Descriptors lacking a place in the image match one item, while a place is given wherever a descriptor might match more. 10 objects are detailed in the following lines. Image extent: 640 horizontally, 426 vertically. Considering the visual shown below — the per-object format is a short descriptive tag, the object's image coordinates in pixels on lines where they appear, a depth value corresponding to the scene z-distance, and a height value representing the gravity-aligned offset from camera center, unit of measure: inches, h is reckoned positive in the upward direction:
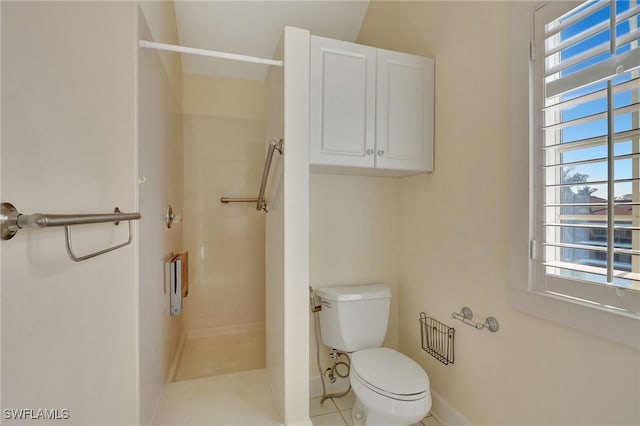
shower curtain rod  48.9 +28.3
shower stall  54.4 -7.4
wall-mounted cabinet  59.6 +22.1
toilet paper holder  52.4 -21.1
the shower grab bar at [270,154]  55.3 +11.1
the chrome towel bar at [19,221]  21.6 -0.9
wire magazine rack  62.2 -29.1
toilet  49.8 -31.2
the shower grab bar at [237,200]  102.4 +3.7
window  35.1 +7.8
